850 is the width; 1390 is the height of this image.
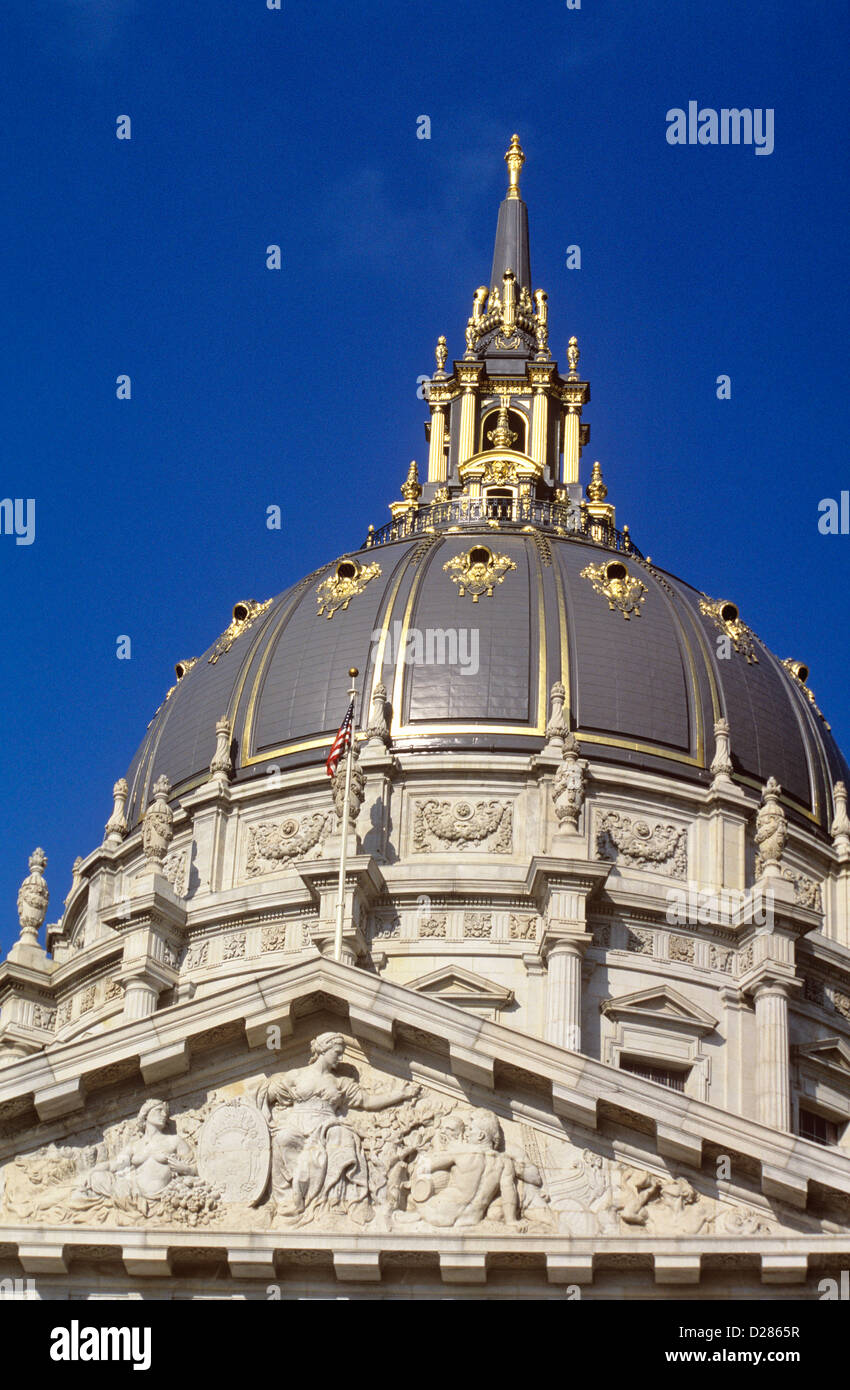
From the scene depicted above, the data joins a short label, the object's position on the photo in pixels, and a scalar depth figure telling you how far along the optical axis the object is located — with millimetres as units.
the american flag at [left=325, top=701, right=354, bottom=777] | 55500
